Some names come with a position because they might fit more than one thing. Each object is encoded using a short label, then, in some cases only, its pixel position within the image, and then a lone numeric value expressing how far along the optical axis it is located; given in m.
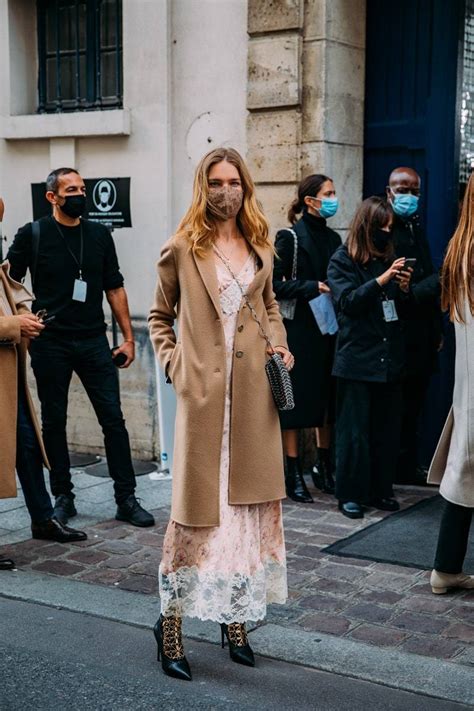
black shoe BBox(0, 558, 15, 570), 6.18
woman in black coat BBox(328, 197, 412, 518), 6.99
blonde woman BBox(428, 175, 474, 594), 5.33
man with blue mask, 7.24
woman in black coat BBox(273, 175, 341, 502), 7.39
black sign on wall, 8.84
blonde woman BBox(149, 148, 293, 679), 4.63
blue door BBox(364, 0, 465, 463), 7.79
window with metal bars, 9.12
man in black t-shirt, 6.96
